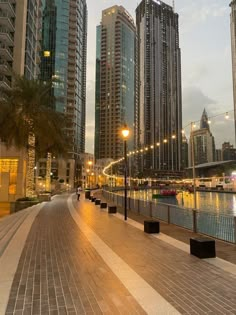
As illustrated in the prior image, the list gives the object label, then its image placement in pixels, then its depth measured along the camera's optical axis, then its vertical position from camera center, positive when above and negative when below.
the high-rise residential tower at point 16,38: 30.89 +19.88
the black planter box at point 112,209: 15.54 -1.98
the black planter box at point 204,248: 6.03 -1.79
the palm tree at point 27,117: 19.21 +5.20
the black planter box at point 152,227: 9.07 -1.86
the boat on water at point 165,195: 41.52 -2.91
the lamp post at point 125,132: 13.22 +2.69
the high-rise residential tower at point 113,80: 112.73 +51.00
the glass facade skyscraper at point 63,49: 86.87 +49.64
